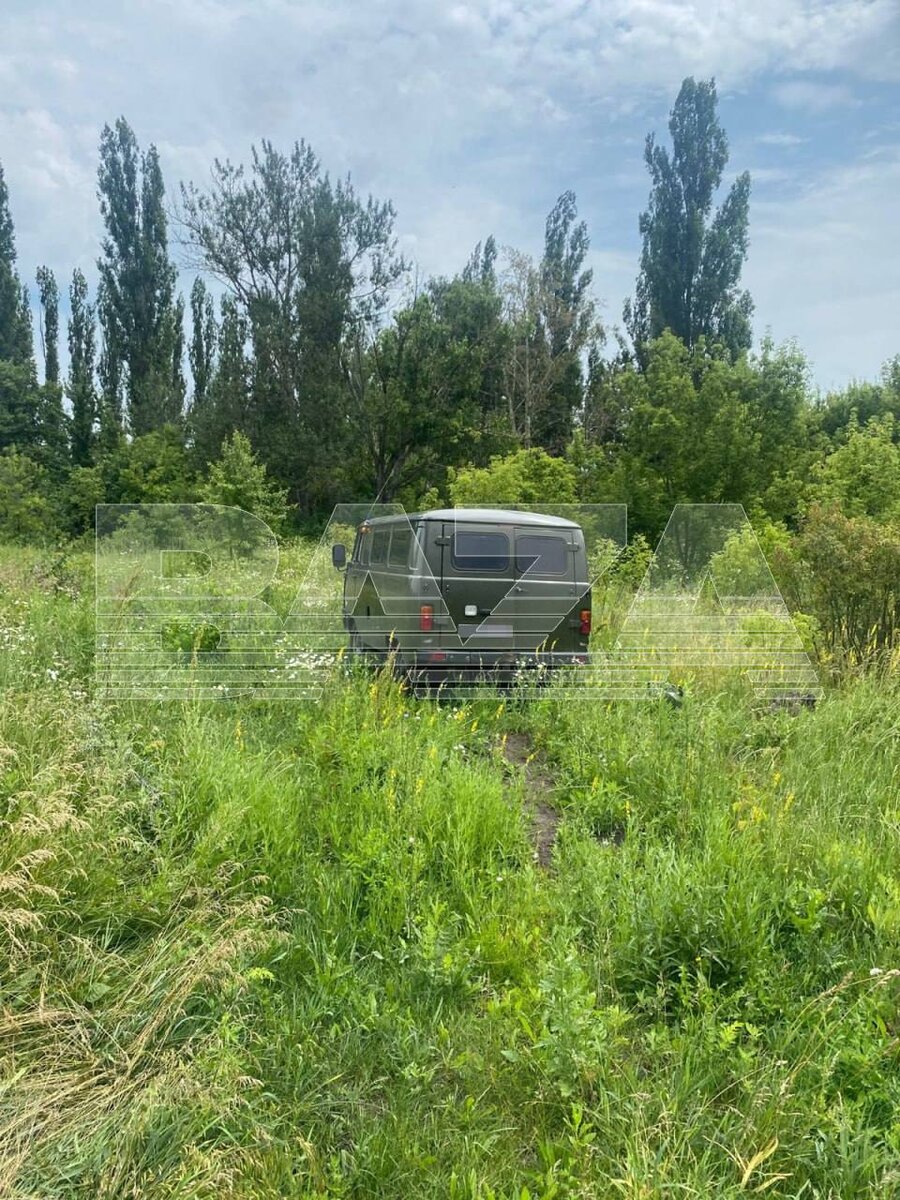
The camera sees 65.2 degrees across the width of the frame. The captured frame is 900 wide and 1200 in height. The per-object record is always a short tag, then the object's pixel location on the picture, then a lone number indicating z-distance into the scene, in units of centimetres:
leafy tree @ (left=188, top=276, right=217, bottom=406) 2603
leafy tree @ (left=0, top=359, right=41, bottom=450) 2273
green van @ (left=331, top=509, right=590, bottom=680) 496
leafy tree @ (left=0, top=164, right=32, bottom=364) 2373
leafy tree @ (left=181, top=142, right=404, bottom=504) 2248
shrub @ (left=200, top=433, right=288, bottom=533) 1539
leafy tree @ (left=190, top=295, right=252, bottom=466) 2286
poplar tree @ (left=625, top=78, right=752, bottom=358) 2227
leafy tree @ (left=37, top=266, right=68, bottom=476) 2348
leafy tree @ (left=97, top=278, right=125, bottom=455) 2455
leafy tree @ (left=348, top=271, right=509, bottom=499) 2273
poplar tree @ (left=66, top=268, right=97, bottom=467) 2439
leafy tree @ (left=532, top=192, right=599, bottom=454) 2369
